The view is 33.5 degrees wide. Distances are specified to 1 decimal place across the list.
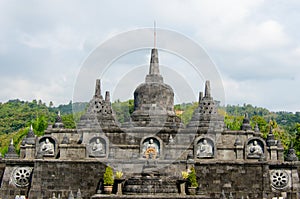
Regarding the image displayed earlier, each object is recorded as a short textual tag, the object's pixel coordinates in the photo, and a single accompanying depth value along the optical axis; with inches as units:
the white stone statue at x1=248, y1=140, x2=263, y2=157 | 1102.0
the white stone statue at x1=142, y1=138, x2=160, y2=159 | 1087.0
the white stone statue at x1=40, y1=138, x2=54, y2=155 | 1108.2
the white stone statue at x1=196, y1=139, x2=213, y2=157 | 1093.8
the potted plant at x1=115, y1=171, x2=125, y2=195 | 952.3
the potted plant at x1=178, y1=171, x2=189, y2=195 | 935.1
